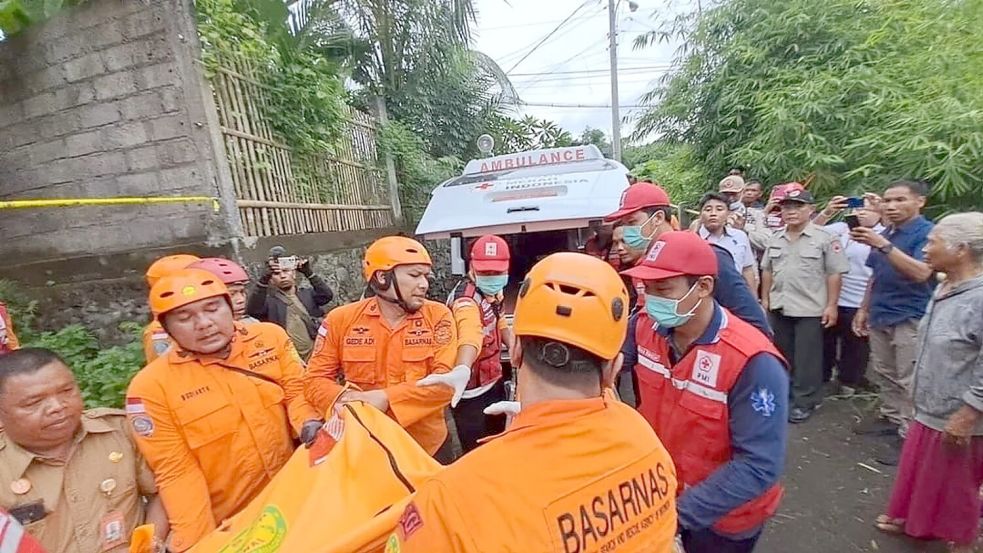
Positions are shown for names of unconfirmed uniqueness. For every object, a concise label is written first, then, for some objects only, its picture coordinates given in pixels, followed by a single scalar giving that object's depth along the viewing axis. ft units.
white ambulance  16.24
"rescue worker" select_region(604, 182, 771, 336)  10.85
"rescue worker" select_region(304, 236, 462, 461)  8.71
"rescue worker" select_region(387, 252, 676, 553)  3.72
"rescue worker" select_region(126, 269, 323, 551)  6.51
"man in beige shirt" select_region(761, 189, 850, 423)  15.66
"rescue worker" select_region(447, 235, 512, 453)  12.55
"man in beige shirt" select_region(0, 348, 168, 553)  5.68
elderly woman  8.86
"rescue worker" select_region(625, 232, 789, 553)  6.02
